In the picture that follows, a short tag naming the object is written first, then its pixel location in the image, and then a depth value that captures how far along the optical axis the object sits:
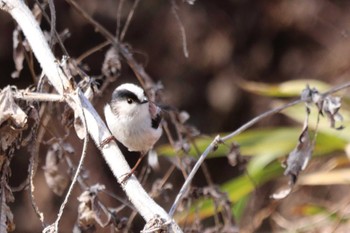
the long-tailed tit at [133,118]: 4.61
